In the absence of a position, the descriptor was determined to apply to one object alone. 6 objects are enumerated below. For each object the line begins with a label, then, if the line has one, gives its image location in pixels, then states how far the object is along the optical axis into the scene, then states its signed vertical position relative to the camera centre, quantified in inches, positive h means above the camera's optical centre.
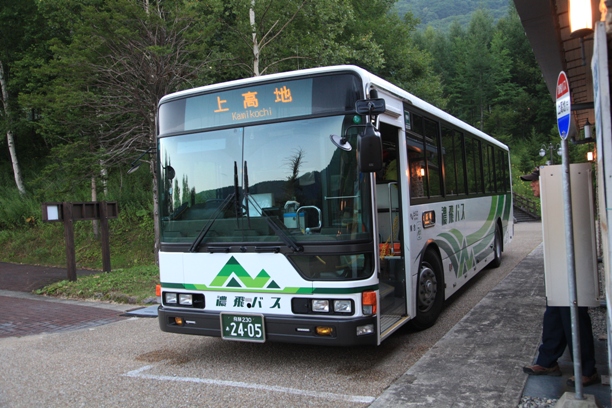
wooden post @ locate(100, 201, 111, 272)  520.1 -22.0
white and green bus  193.6 -2.9
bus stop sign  153.9 +24.8
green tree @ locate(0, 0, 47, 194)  888.7 +303.6
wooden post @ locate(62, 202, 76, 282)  484.1 -21.7
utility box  165.8 -15.6
